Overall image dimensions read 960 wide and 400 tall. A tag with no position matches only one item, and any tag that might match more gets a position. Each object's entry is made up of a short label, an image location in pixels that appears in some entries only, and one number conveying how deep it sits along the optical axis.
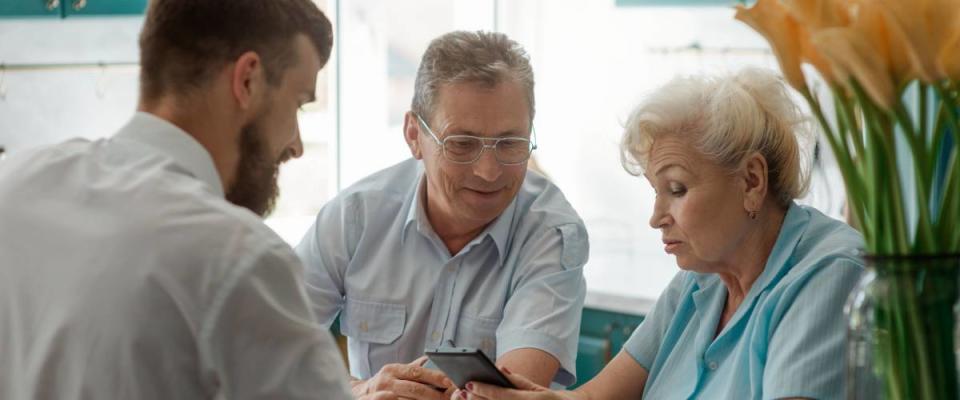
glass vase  1.08
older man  2.24
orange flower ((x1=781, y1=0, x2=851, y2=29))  1.14
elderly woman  1.78
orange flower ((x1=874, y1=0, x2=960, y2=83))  1.07
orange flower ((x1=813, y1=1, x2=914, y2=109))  1.08
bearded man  1.25
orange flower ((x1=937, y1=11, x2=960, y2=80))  1.07
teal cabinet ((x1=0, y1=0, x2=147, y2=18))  3.29
